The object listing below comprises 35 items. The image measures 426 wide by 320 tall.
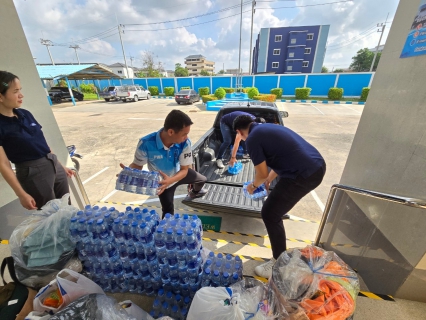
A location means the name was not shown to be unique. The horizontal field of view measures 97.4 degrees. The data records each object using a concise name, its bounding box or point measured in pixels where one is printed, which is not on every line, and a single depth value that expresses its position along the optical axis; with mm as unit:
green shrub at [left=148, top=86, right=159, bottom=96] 26912
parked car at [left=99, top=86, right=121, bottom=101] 20775
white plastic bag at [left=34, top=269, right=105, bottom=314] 1336
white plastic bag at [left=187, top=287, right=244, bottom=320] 1205
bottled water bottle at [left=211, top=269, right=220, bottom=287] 1623
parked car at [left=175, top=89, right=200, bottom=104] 18141
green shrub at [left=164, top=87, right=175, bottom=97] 25734
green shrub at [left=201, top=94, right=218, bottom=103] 17219
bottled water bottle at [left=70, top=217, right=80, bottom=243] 1663
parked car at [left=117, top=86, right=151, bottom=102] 20672
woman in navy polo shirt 1799
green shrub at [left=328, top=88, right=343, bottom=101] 19516
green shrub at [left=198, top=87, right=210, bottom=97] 22916
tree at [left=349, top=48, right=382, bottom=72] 47188
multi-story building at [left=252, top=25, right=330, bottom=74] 36281
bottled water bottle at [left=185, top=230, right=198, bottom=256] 1497
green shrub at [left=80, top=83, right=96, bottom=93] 30578
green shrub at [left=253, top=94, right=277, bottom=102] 17094
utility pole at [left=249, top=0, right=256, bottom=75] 19484
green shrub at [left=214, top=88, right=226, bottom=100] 18250
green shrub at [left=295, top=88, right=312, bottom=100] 20078
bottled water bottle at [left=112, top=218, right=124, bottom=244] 1595
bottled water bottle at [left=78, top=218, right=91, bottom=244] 1648
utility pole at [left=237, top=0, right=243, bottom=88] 19953
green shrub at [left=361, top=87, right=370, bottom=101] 18648
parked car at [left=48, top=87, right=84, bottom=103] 20375
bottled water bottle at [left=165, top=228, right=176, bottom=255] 1475
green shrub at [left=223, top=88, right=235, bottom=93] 21259
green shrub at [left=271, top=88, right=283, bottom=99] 21531
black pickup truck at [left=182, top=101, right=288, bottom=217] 2861
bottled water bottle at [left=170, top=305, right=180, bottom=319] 1650
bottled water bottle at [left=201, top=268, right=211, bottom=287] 1635
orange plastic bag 1210
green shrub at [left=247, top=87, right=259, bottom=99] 19484
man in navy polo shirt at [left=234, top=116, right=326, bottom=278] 1900
